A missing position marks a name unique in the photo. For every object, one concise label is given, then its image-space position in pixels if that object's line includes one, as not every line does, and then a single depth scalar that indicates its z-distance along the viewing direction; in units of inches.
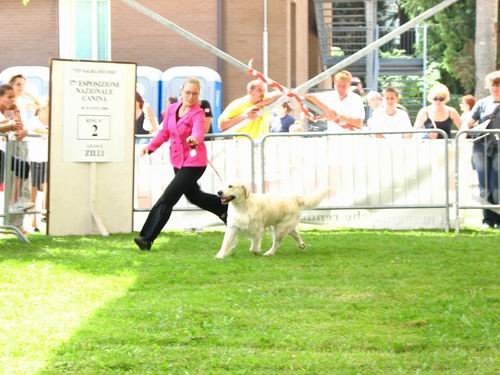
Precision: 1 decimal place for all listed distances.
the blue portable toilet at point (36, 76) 1181.1
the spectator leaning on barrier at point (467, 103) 887.0
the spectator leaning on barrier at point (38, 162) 666.8
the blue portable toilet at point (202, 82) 1150.3
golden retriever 520.4
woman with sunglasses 729.6
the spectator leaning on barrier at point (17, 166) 607.2
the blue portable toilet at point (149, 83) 1182.9
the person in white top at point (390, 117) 735.1
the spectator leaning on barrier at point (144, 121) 753.6
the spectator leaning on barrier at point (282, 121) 845.2
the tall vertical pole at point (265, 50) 1186.0
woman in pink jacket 561.0
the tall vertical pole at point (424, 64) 1715.6
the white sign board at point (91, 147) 641.0
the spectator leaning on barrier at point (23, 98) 693.3
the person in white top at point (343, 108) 725.3
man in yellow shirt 697.0
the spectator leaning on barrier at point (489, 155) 674.2
